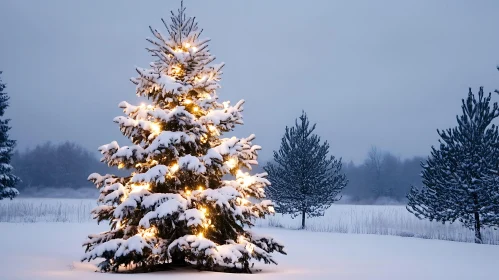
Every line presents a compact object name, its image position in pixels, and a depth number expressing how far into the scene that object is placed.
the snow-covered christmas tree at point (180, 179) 8.54
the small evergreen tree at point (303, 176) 25.22
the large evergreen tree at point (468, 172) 18.55
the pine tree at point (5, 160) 28.50
